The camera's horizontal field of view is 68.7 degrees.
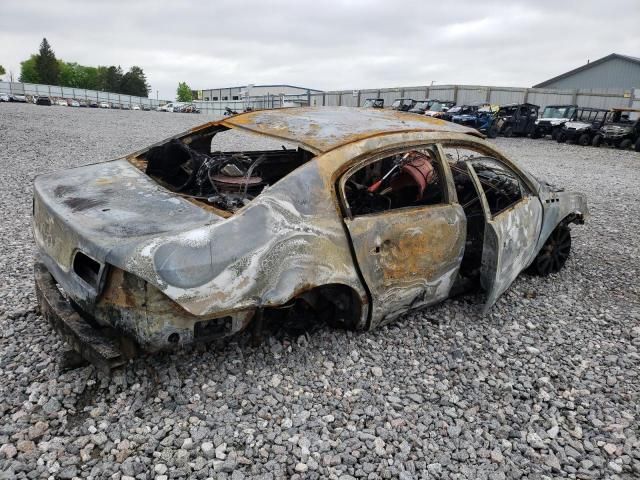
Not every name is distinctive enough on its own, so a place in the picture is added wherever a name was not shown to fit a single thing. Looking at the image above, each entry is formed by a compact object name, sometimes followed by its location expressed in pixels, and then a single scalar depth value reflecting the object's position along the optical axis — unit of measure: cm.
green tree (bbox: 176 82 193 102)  10788
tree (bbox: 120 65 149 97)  8538
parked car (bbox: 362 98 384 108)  2794
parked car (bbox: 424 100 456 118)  2386
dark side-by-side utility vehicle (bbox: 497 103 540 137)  2273
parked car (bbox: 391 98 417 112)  2609
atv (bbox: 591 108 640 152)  1886
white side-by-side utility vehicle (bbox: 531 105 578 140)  2208
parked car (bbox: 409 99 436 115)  2508
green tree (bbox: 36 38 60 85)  7875
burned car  228
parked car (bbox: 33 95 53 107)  3633
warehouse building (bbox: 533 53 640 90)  3462
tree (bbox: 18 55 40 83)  8156
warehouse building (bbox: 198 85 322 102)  6268
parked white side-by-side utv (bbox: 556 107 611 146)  2033
